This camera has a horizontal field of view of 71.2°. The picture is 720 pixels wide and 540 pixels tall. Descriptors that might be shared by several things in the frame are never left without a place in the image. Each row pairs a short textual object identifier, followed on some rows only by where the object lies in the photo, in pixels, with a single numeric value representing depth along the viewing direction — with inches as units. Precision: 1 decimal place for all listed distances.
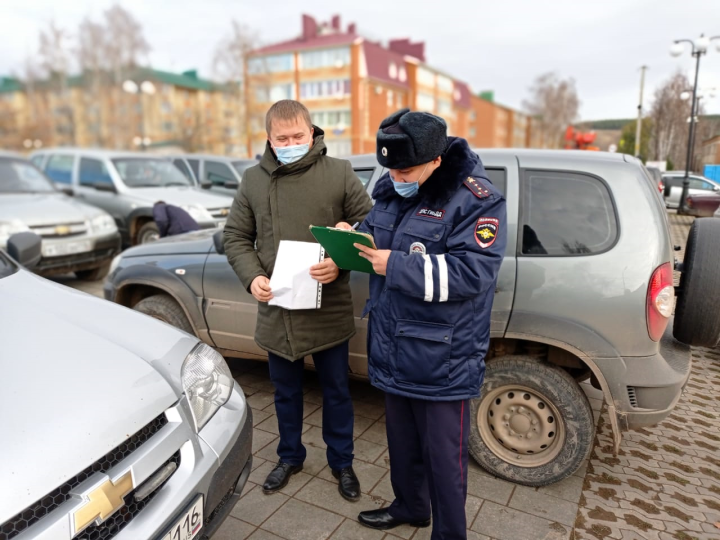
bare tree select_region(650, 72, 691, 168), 350.3
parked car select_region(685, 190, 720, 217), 236.5
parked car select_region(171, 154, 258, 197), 462.9
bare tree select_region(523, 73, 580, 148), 2187.5
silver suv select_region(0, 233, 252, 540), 51.7
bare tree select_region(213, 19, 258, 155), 1246.9
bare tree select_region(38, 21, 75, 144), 1448.1
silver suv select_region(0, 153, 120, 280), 256.7
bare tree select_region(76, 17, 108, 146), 1435.8
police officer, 71.9
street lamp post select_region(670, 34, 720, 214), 292.2
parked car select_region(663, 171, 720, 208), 463.6
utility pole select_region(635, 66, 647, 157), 489.0
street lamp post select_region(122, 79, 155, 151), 1458.9
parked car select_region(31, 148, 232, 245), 332.8
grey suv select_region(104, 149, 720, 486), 98.8
